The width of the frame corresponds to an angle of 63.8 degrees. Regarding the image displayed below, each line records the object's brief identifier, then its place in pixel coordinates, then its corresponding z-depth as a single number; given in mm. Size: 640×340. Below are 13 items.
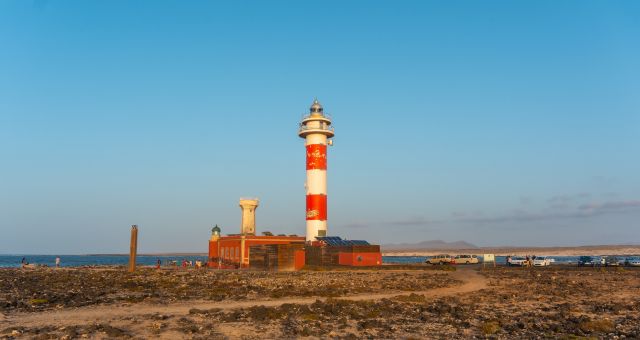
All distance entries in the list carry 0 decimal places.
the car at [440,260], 69000
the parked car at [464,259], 72188
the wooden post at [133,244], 53428
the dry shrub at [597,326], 16703
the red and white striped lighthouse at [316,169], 62594
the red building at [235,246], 63431
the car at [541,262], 62762
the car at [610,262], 59128
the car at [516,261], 63475
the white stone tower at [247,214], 73312
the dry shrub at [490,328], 16605
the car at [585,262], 60659
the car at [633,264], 59012
